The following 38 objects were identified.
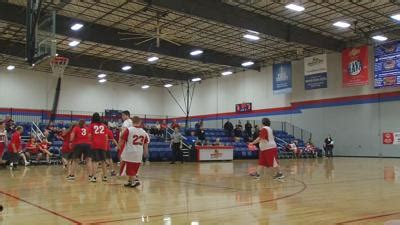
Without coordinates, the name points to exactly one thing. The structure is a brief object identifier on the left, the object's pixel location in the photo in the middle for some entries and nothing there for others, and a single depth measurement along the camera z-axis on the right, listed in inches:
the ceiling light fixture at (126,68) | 1375.5
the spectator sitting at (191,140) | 971.9
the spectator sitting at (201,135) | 1025.5
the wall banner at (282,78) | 1240.2
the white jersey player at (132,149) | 357.4
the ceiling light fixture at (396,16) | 902.1
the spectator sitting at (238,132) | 1197.1
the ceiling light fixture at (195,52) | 1180.5
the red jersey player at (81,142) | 414.9
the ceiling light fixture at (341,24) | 973.4
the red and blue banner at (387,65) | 991.0
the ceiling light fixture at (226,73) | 1499.8
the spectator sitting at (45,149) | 761.2
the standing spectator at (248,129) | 1203.9
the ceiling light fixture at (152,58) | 1283.6
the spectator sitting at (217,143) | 1014.4
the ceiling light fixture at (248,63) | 1322.8
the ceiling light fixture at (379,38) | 1034.1
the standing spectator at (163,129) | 1133.7
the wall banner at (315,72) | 1107.3
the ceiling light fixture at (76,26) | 913.4
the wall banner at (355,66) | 1031.6
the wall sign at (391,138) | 1077.8
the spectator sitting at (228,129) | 1203.8
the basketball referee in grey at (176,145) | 870.4
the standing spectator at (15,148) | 637.9
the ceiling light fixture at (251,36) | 1043.9
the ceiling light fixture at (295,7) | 840.9
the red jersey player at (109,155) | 470.5
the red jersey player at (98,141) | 410.0
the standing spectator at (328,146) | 1176.8
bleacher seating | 870.4
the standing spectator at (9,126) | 821.2
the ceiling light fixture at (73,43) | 1091.5
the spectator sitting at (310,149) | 1186.0
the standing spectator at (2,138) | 592.4
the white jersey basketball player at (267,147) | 431.8
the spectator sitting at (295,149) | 1152.2
